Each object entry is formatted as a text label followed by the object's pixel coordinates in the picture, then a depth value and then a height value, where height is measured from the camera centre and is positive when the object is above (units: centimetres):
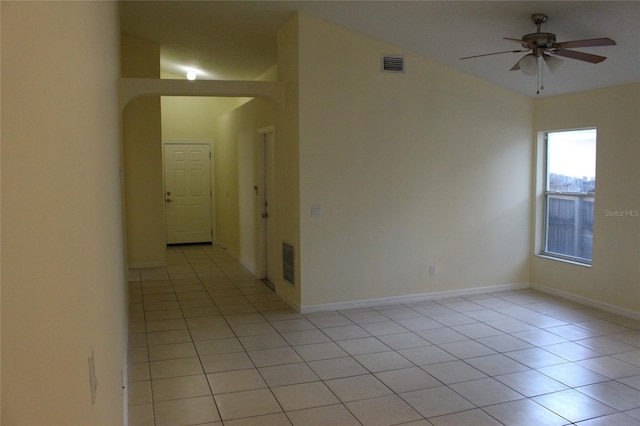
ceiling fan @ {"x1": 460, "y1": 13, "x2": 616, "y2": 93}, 429 +106
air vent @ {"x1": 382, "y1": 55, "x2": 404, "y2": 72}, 606 +133
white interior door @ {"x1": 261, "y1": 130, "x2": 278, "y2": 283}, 716 -37
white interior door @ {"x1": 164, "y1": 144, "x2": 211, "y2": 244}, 1078 -23
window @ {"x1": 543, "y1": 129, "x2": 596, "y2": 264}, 622 -19
